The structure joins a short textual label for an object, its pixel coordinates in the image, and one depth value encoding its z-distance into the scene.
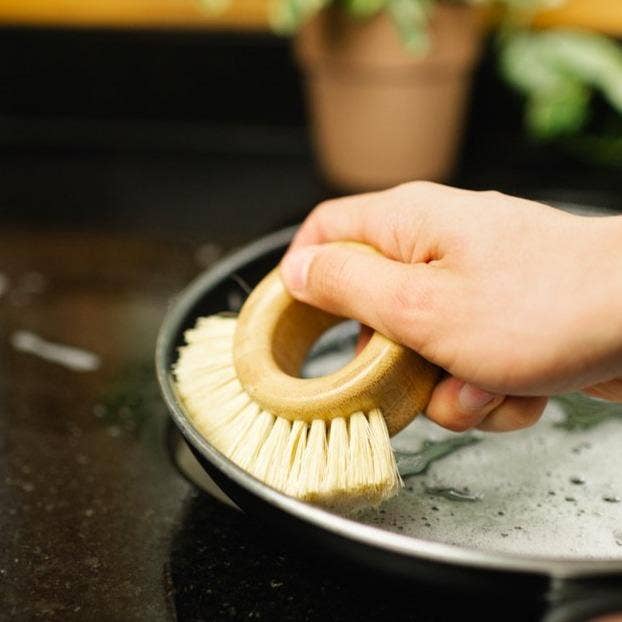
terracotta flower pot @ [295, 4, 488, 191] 0.79
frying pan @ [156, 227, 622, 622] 0.33
